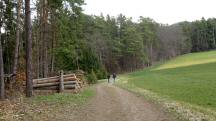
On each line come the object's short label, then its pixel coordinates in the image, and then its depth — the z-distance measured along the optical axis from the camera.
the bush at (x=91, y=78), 35.38
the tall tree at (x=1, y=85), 10.88
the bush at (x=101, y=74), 46.58
